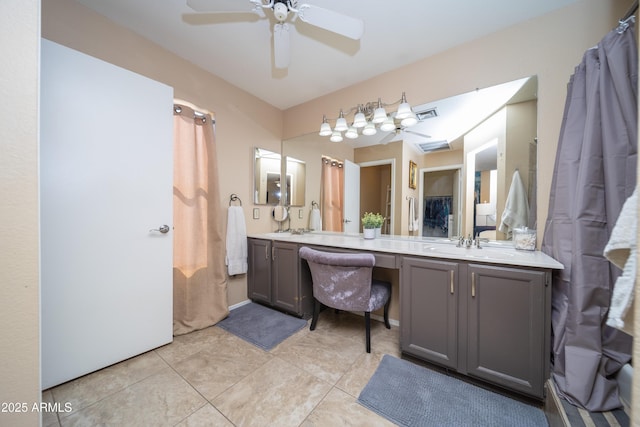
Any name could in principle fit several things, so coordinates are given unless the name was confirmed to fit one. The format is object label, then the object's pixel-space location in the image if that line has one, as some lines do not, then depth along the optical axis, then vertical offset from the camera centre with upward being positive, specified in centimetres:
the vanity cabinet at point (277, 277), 214 -72
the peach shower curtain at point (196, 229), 196 -19
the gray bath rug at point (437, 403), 113 -108
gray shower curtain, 99 -3
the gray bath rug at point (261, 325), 184 -110
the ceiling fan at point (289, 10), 125 +117
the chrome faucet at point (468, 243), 170 -24
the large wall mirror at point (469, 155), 159 +48
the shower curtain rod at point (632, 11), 94 +94
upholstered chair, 161 -56
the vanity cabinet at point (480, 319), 117 -65
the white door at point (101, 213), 130 -4
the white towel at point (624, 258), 50 -11
